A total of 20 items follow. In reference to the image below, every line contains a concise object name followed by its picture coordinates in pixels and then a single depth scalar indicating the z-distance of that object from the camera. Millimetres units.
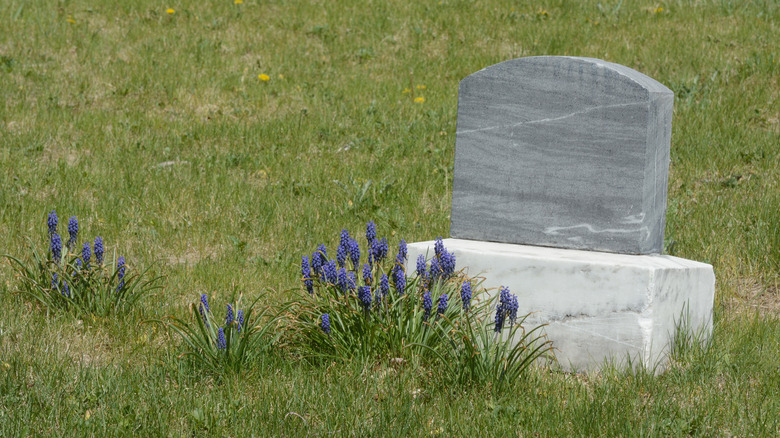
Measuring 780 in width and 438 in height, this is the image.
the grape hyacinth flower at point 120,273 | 9823
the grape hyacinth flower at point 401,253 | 9144
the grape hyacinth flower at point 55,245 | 9836
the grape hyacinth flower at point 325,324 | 8309
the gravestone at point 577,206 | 8961
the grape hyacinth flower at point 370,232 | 9242
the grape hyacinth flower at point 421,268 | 8984
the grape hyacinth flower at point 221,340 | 8094
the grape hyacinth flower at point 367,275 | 8734
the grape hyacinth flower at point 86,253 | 9672
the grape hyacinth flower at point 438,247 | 8984
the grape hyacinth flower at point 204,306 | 8344
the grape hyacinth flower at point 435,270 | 8773
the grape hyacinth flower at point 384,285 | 8445
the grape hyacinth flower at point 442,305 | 8375
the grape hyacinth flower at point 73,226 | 9945
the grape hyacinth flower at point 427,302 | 8367
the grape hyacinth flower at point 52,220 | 9953
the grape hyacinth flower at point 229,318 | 8164
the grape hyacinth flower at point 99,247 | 9750
